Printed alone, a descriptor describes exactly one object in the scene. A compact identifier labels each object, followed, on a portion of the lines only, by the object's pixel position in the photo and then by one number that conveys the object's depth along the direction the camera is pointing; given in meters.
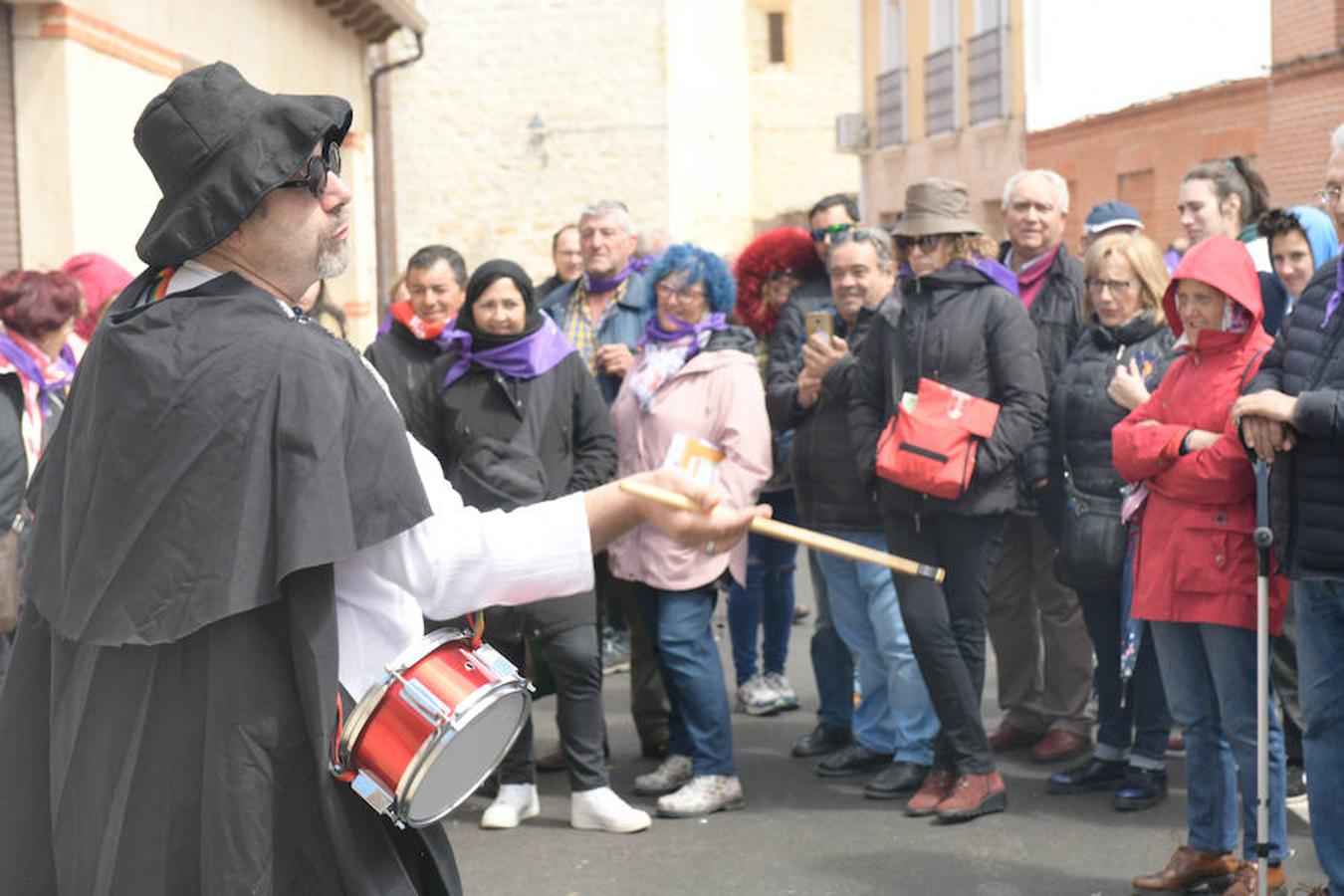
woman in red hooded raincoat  5.26
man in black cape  2.75
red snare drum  2.76
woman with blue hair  6.65
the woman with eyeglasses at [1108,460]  6.32
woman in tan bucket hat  6.33
